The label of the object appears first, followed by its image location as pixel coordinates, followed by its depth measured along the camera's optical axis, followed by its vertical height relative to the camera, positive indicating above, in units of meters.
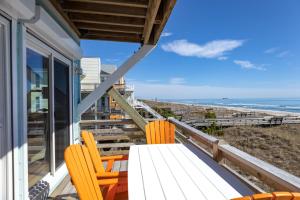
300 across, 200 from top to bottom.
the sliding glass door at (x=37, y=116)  1.41 -0.15
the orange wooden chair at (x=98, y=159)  1.19 -0.57
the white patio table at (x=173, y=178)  0.91 -0.56
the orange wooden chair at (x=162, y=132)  2.15 -0.47
